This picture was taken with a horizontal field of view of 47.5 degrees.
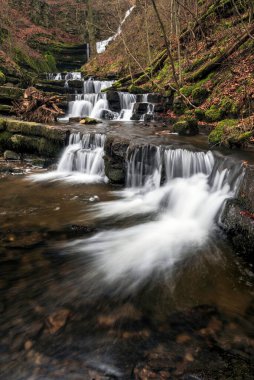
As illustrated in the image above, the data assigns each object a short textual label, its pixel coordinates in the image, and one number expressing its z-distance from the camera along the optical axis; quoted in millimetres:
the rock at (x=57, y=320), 3332
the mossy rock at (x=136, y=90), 17156
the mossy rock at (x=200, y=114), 12008
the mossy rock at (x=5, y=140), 11414
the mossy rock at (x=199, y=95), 12992
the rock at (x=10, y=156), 11258
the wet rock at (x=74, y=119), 14193
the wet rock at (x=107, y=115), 15879
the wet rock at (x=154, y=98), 15320
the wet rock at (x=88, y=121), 13602
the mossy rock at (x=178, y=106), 13685
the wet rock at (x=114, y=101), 16516
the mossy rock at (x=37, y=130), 10633
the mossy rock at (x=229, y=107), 10434
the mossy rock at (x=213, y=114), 11180
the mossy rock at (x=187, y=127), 10688
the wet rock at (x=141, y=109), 15352
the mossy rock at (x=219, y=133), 8622
